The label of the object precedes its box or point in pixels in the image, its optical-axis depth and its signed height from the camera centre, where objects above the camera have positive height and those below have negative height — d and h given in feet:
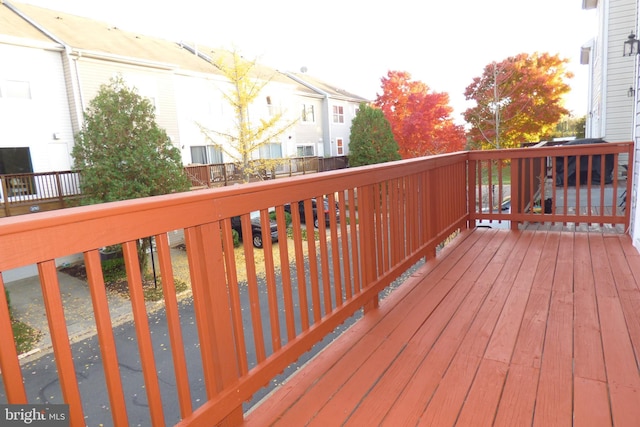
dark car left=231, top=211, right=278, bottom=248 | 38.37 -7.05
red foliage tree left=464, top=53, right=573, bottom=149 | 53.06 +6.37
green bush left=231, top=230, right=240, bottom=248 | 38.27 -7.56
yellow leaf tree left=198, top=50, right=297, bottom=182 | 40.47 +3.81
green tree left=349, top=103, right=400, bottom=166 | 58.29 +2.10
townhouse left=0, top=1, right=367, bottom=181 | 34.32 +9.16
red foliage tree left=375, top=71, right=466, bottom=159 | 58.95 +5.00
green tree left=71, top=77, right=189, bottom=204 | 30.89 +1.60
